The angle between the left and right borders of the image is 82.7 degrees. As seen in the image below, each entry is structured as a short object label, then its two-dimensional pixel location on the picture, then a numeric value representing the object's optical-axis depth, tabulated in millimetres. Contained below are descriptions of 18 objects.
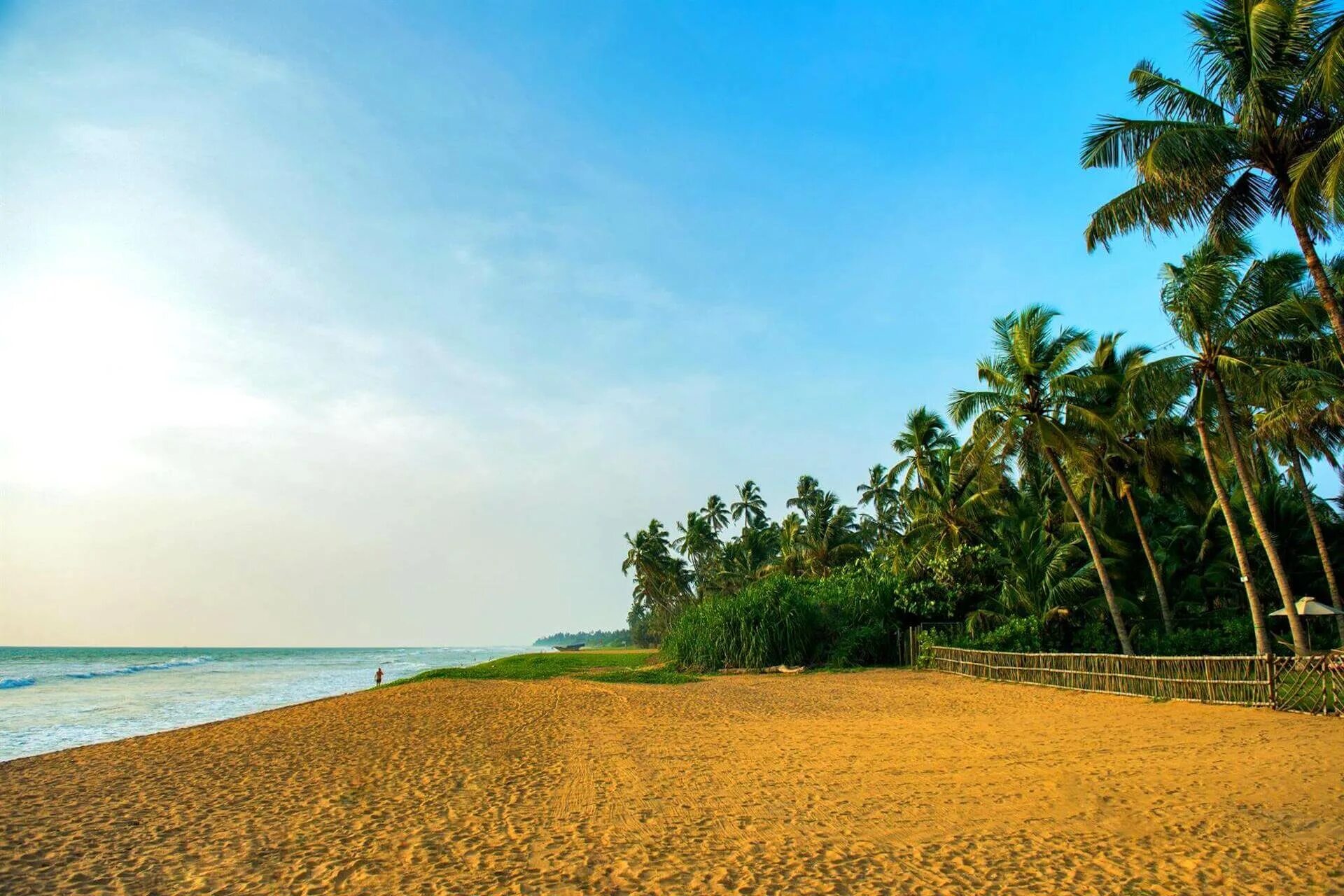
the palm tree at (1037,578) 25312
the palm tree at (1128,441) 21672
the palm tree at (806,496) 54875
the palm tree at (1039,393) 21250
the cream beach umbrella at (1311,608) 15898
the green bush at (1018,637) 23516
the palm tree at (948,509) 29578
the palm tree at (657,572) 59781
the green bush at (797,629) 29031
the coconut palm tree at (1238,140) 11922
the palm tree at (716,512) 69312
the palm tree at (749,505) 69688
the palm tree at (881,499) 54938
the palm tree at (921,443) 34750
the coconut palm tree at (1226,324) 16109
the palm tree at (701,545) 64062
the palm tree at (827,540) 47469
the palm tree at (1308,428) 15391
